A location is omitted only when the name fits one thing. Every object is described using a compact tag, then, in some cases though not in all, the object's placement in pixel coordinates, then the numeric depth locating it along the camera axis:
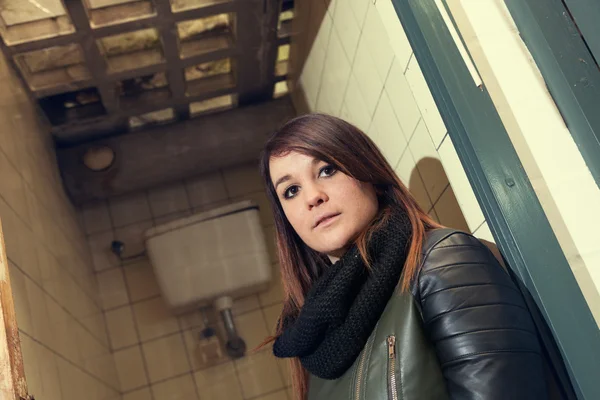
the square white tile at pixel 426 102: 1.12
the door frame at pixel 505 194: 0.86
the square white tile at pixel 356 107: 1.64
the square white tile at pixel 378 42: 1.34
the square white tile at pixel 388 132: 1.40
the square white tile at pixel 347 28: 1.57
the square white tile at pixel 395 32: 1.20
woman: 0.84
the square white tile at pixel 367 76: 1.48
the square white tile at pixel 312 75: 2.03
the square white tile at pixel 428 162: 1.21
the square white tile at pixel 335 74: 1.76
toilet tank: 2.21
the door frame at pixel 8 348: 1.03
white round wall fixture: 2.35
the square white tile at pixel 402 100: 1.26
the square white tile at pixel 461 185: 1.06
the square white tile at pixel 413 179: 1.33
